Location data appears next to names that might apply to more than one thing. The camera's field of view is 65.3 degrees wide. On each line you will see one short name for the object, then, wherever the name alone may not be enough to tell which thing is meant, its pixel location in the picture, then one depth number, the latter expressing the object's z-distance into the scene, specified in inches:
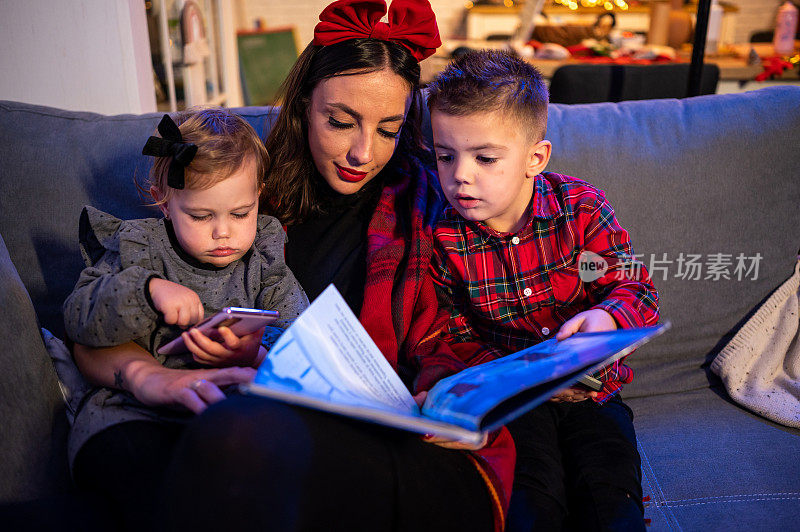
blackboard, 178.5
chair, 96.8
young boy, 46.3
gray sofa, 56.1
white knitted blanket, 61.9
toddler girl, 42.9
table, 148.3
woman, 32.3
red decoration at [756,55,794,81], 151.0
